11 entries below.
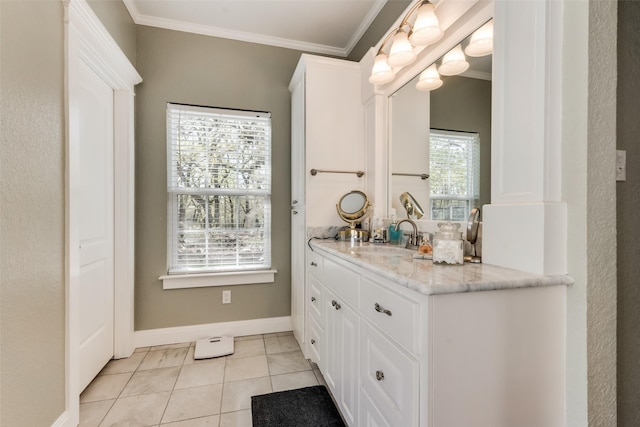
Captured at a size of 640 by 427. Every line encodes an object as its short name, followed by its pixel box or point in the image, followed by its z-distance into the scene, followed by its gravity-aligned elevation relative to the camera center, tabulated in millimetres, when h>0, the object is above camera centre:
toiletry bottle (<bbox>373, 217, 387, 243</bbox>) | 1939 -145
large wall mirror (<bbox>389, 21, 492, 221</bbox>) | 1323 +374
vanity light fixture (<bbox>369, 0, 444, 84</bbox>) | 1364 +879
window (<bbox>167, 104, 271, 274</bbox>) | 2447 +179
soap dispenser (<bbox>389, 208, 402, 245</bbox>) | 1841 -154
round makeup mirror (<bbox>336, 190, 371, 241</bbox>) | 2121 +12
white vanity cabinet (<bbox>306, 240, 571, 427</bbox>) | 826 -419
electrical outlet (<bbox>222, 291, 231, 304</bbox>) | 2541 -767
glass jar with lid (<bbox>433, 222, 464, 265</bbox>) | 1116 -138
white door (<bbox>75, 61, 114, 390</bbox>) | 1774 -97
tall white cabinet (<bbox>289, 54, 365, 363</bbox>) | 2154 +500
